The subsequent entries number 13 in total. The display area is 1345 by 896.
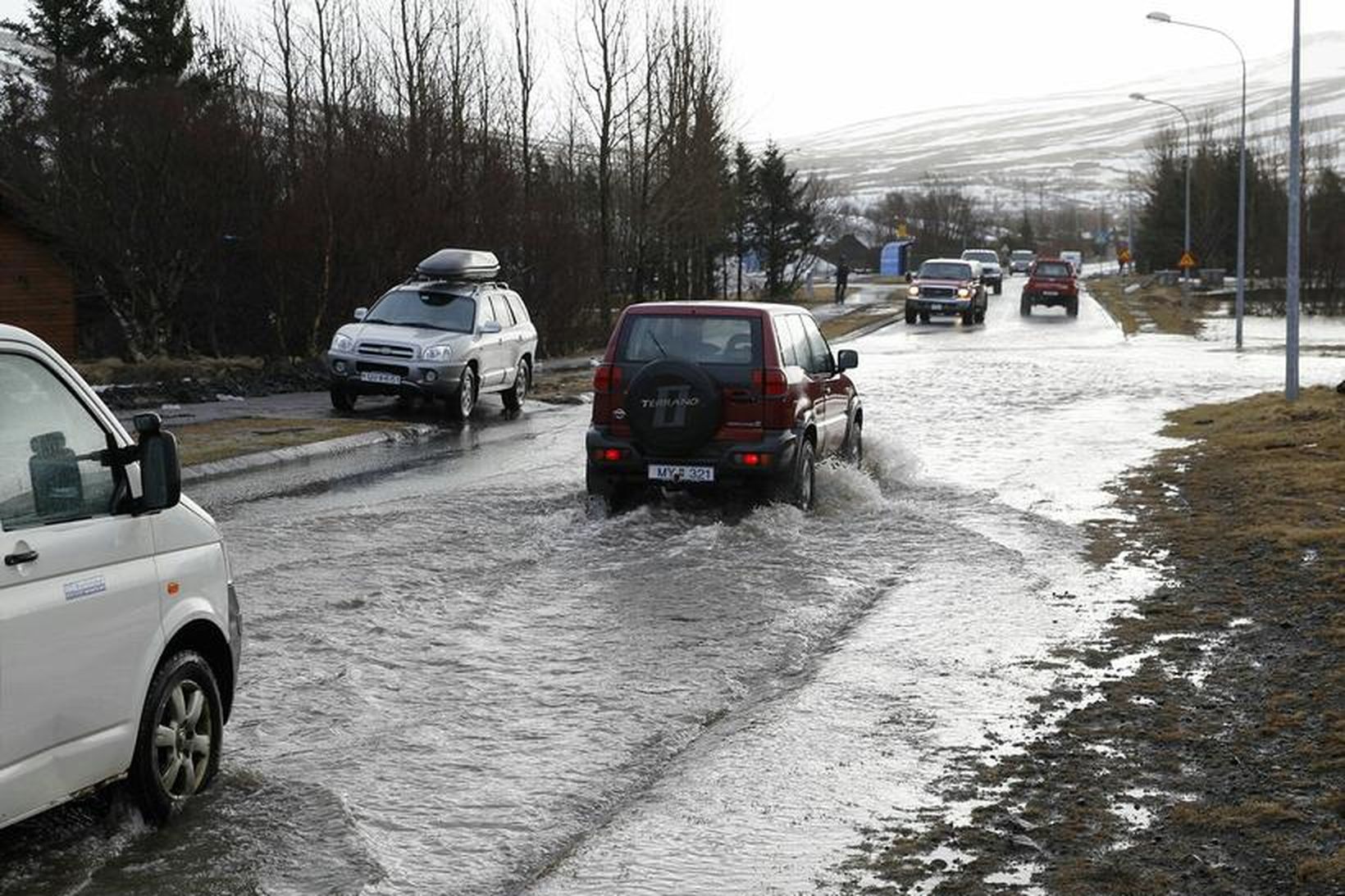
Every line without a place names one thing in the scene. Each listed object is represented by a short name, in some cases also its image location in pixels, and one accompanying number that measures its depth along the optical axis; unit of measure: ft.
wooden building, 124.36
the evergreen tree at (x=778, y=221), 242.78
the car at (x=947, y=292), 190.60
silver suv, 76.28
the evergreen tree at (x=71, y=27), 187.62
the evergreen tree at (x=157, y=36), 181.27
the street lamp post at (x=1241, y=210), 138.72
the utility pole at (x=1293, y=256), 81.97
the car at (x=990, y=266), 294.87
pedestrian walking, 249.75
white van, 16.51
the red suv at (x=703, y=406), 43.98
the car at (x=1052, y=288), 211.82
